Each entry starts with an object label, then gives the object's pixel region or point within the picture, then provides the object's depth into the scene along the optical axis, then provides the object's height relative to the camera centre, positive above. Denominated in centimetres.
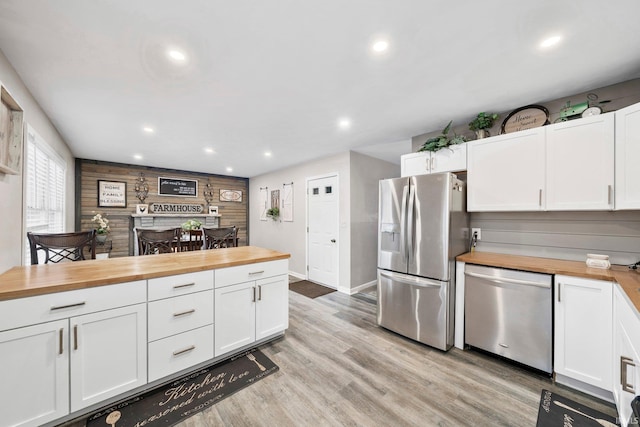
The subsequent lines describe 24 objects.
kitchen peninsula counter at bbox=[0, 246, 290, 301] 142 -44
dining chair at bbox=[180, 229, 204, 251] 354 -48
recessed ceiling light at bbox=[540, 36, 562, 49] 156 +116
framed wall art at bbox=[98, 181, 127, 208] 517 +40
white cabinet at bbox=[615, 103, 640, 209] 176 +44
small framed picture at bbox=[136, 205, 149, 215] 551 +7
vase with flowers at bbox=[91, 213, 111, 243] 470 -30
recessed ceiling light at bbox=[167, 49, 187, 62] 170 +116
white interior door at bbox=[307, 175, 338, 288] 444 -34
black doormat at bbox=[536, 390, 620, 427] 158 -140
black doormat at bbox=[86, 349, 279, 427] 158 -139
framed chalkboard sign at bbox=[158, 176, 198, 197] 591 +66
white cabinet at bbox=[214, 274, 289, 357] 212 -97
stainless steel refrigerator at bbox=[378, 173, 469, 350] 242 -44
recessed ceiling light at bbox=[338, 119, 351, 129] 293 +115
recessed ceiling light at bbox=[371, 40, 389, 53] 160 +116
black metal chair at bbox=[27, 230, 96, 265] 212 -29
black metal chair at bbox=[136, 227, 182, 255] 279 -33
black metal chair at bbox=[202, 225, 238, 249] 321 -34
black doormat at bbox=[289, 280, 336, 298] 412 -142
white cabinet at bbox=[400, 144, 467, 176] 271 +64
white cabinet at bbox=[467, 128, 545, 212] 226 +43
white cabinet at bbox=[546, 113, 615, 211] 193 +44
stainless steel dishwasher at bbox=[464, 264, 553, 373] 200 -92
